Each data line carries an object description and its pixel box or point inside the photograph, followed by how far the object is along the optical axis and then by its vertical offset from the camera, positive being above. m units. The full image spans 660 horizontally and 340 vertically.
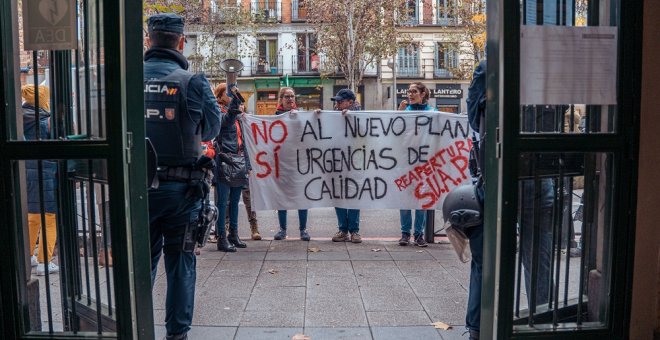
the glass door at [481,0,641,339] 3.38 -0.24
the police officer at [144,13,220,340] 4.31 -0.36
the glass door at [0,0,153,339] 3.35 -0.23
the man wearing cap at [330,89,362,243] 8.71 -1.44
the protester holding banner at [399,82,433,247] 8.54 -1.38
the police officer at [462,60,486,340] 4.16 -0.77
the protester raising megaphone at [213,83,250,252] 7.97 -0.82
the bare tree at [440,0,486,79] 27.88 +3.97
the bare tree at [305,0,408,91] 29.78 +4.21
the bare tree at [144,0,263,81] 32.72 +4.70
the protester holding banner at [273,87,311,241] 8.84 -1.37
